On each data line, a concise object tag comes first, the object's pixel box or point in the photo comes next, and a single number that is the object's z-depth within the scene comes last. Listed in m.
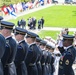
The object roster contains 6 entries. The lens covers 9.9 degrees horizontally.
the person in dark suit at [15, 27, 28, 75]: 8.90
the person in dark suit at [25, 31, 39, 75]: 9.51
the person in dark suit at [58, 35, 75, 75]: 10.47
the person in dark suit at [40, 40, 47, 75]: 11.26
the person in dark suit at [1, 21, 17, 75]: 8.04
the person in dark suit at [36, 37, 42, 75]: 10.31
